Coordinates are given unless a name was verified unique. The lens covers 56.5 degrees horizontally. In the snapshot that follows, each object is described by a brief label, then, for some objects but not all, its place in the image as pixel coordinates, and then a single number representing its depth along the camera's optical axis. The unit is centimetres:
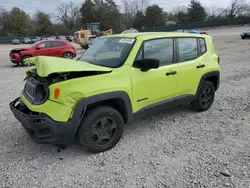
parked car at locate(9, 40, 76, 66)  1335
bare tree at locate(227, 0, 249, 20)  7100
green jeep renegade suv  292
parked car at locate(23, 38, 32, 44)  5362
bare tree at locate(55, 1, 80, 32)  7825
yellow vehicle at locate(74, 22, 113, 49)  2736
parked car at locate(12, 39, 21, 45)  5281
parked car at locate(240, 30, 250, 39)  2600
